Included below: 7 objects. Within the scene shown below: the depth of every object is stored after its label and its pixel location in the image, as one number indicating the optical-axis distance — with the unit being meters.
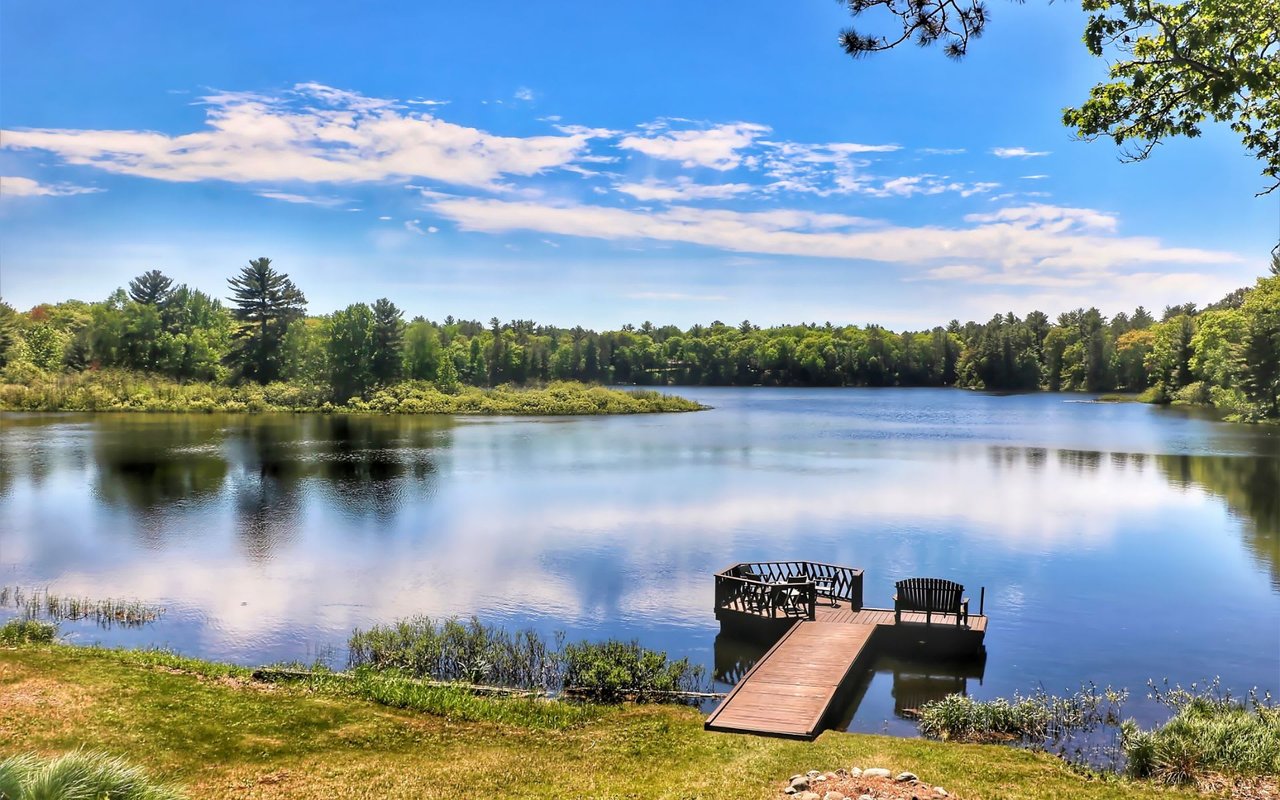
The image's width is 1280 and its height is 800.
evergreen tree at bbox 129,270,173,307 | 116.81
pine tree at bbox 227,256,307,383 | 108.12
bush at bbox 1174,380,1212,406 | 110.75
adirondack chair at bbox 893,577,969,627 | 20.27
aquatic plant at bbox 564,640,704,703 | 16.92
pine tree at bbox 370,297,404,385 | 110.44
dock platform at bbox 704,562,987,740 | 14.38
